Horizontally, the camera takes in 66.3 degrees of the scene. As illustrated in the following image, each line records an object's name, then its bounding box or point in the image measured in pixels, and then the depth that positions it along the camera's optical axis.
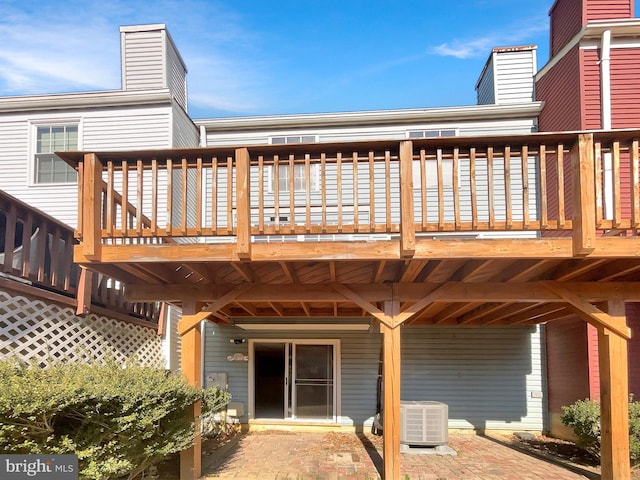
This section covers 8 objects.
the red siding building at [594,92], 7.85
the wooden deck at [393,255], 4.93
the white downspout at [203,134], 10.51
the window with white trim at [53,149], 9.92
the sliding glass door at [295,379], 9.86
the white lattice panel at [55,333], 5.04
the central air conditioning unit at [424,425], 7.68
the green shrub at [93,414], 3.44
